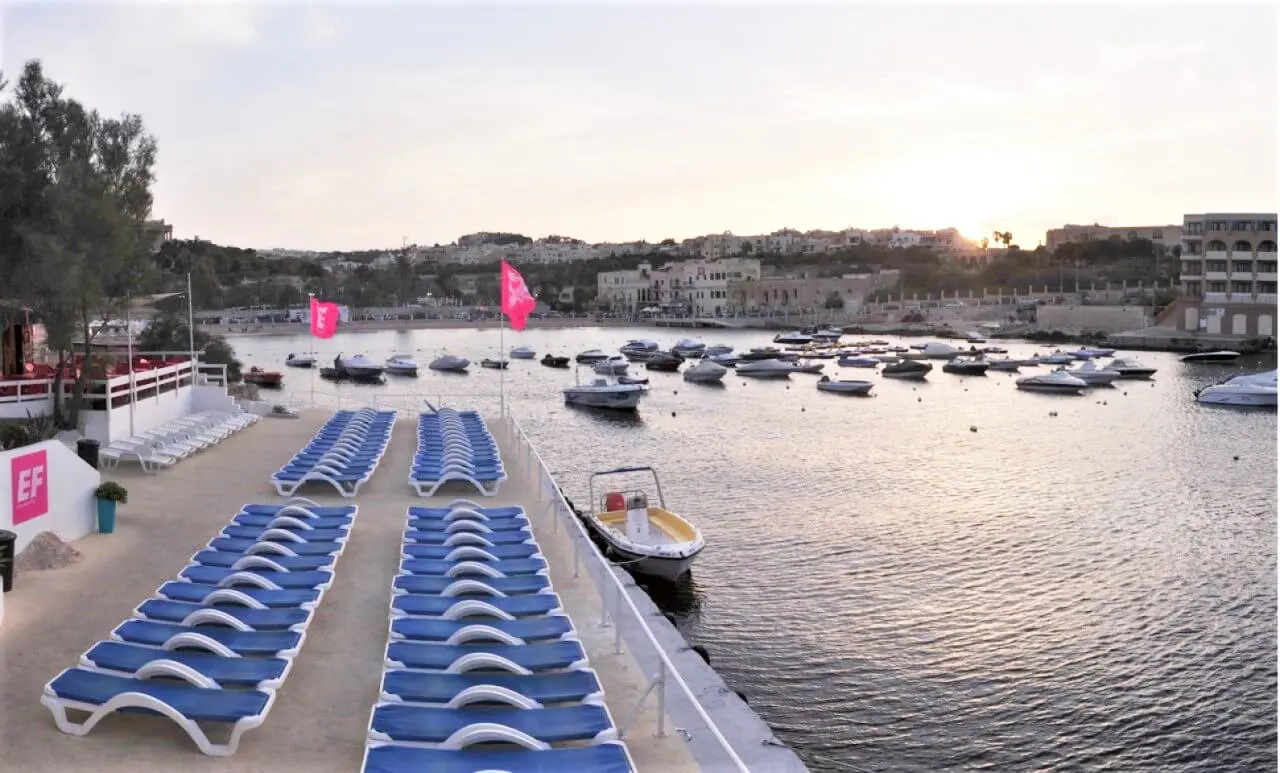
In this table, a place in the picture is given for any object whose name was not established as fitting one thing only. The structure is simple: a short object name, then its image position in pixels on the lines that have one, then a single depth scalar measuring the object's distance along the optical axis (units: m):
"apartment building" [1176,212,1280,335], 78.12
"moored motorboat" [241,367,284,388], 53.11
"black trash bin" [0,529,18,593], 9.77
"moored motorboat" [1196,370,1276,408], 43.72
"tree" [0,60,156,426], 15.29
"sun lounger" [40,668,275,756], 6.52
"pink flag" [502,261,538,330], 21.83
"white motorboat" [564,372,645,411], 43.56
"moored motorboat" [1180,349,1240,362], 66.50
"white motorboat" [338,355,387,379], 63.00
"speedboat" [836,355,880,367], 65.44
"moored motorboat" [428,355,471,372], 67.38
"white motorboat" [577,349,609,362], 70.75
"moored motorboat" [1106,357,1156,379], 55.97
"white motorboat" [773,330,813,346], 89.44
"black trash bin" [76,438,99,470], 14.09
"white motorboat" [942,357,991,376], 60.69
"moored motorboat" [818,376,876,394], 50.44
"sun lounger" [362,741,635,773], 6.05
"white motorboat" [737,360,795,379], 60.03
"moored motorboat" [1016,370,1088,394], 50.28
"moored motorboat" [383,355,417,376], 65.19
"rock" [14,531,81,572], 10.72
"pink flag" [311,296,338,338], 26.98
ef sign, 10.89
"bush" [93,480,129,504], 12.59
